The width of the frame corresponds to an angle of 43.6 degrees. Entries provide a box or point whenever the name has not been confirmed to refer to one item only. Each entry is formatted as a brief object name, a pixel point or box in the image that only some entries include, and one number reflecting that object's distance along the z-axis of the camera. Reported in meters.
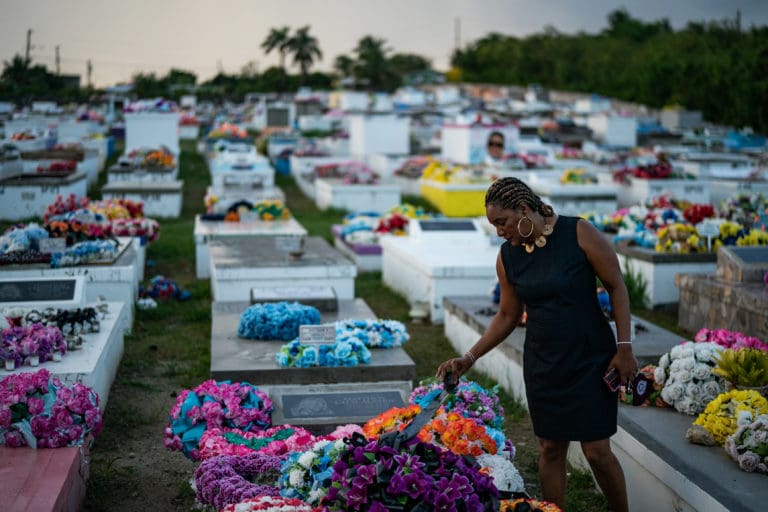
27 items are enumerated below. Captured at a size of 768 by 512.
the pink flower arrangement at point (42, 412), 5.11
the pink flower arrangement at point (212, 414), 5.52
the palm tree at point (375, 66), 78.19
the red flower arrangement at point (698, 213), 12.70
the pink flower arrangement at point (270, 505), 3.89
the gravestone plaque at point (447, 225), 12.57
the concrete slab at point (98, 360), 6.36
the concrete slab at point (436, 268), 10.73
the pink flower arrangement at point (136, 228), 12.59
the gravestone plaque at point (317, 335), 6.82
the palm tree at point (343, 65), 85.75
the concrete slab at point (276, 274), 10.34
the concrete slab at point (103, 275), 9.63
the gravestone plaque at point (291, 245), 11.04
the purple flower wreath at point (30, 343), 6.44
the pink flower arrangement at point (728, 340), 6.24
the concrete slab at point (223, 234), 13.20
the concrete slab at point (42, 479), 4.39
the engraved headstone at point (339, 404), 5.87
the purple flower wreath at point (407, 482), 3.51
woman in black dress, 4.28
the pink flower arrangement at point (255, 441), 5.03
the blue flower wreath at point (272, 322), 7.58
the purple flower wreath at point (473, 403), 5.29
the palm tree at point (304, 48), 74.38
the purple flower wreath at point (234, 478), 4.44
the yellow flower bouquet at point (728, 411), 5.10
